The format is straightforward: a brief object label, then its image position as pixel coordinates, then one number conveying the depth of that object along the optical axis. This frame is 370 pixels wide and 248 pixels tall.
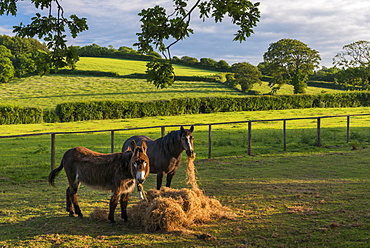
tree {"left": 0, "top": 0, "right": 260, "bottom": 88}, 8.27
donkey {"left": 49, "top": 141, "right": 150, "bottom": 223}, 6.30
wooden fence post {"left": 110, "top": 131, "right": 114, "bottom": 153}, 13.18
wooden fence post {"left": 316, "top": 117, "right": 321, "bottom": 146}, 18.02
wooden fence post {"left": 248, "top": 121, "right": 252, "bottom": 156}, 16.08
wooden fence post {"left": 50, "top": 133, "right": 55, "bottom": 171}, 11.73
